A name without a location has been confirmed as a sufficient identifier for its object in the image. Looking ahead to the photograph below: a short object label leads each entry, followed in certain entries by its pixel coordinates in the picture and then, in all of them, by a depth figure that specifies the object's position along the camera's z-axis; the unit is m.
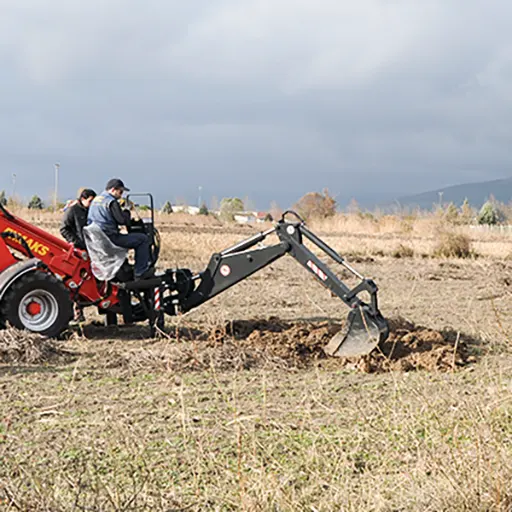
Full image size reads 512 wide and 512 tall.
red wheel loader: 9.57
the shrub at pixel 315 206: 48.70
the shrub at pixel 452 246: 24.89
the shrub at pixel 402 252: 24.61
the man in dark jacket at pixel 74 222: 11.34
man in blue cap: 10.19
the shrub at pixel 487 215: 67.19
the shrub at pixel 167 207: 71.59
